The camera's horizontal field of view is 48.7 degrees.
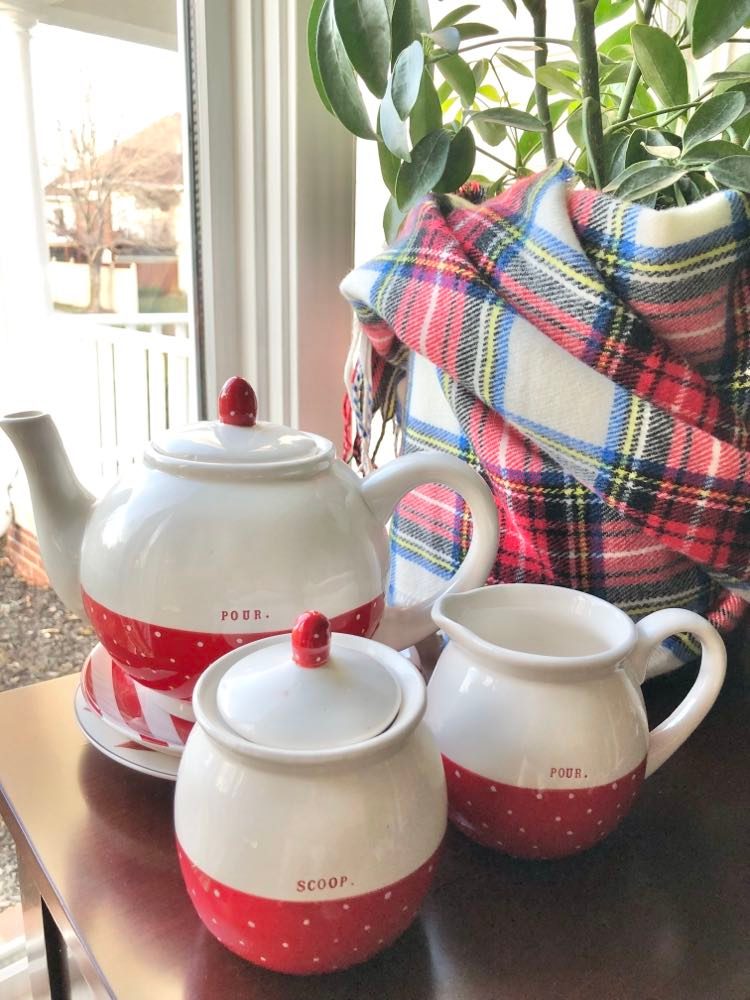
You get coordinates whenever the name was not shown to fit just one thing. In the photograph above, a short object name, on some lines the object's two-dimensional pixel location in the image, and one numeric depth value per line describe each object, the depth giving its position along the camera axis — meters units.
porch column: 0.81
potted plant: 0.51
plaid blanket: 0.48
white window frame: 0.83
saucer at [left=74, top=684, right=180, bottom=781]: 0.48
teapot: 0.43
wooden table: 0.36
